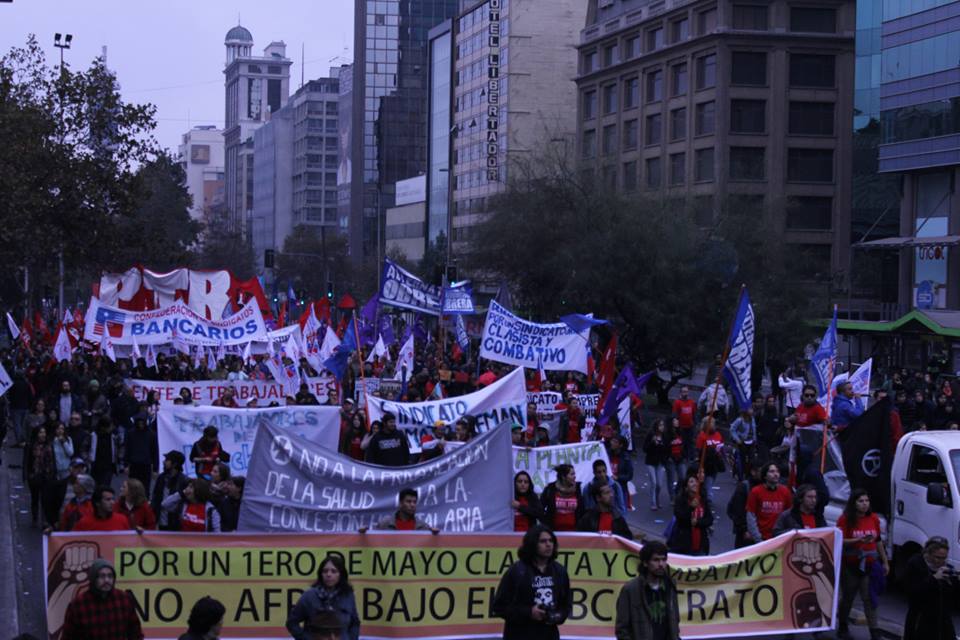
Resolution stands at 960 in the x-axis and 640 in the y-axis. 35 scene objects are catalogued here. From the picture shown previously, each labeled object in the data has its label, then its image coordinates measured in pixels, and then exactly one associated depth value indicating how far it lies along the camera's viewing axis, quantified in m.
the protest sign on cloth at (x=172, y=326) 28.14
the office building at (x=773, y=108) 65.19
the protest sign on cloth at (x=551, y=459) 14.41
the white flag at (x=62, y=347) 27.83
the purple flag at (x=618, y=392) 20.00
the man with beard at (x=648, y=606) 8.62
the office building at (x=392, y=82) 124.69
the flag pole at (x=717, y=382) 13.27
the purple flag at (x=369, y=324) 34.72
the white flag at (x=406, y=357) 28.16
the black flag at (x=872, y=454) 12.68
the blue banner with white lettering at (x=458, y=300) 35.28
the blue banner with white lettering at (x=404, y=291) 28.86
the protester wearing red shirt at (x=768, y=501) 12.11
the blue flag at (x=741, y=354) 15.64
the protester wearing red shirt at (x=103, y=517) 10.50
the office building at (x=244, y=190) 191.88
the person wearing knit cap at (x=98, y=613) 8.18
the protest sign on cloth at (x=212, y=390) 20.69
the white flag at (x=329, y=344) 30.20
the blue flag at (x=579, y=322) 24.31
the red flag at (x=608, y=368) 23.23
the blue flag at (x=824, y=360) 19.02
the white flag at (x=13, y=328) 33.50
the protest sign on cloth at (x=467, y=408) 16.25
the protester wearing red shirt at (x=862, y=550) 11.43
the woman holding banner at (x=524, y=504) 11.82
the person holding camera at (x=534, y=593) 8.40
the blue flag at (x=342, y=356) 25.42
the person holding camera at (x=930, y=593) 8.72
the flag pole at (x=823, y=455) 14.50
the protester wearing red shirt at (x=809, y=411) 18.42
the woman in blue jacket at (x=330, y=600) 8.31
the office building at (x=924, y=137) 51.97
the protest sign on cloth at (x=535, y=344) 23.47
